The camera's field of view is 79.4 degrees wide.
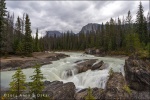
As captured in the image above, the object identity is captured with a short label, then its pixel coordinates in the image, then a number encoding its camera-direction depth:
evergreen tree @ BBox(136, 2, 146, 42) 35.83
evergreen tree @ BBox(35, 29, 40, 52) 39.11
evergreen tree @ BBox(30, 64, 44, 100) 5.80
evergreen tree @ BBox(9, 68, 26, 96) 6.35
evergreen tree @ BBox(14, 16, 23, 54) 26.27
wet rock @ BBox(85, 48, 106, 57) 42.43
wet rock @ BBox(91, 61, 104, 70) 18.26
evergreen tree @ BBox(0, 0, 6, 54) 23.59
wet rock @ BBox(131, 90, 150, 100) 10.99
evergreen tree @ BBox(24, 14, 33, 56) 27.48
